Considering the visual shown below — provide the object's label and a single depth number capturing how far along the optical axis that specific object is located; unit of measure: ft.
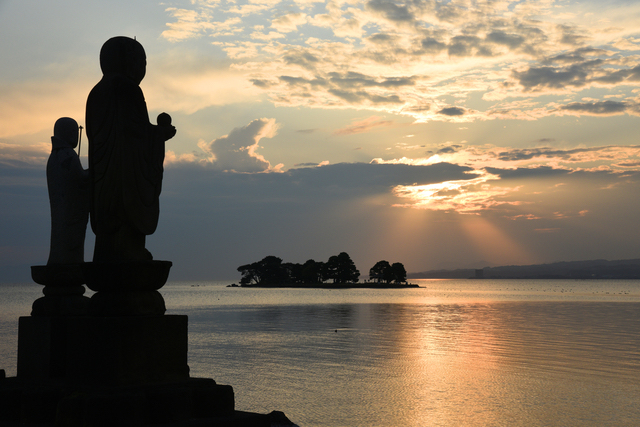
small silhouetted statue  25.67
